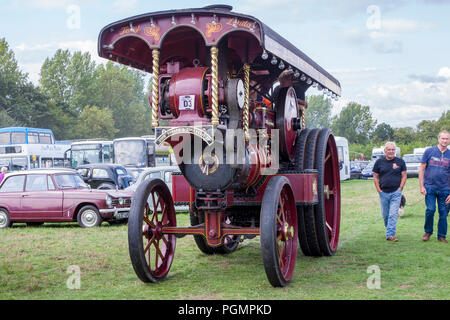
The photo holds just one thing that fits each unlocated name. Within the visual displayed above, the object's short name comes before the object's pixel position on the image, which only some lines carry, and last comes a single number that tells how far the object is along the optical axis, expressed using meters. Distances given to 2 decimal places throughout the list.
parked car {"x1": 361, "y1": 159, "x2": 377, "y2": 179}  35.64
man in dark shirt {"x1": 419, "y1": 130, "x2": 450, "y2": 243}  8.49
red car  12.96
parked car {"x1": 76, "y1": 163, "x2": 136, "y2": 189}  20.28
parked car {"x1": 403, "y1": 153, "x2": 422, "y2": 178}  34.12
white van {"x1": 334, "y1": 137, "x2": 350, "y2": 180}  30.66
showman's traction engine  5.72
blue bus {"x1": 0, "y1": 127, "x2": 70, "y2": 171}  28.38
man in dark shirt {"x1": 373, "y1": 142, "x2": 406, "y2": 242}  8.99
